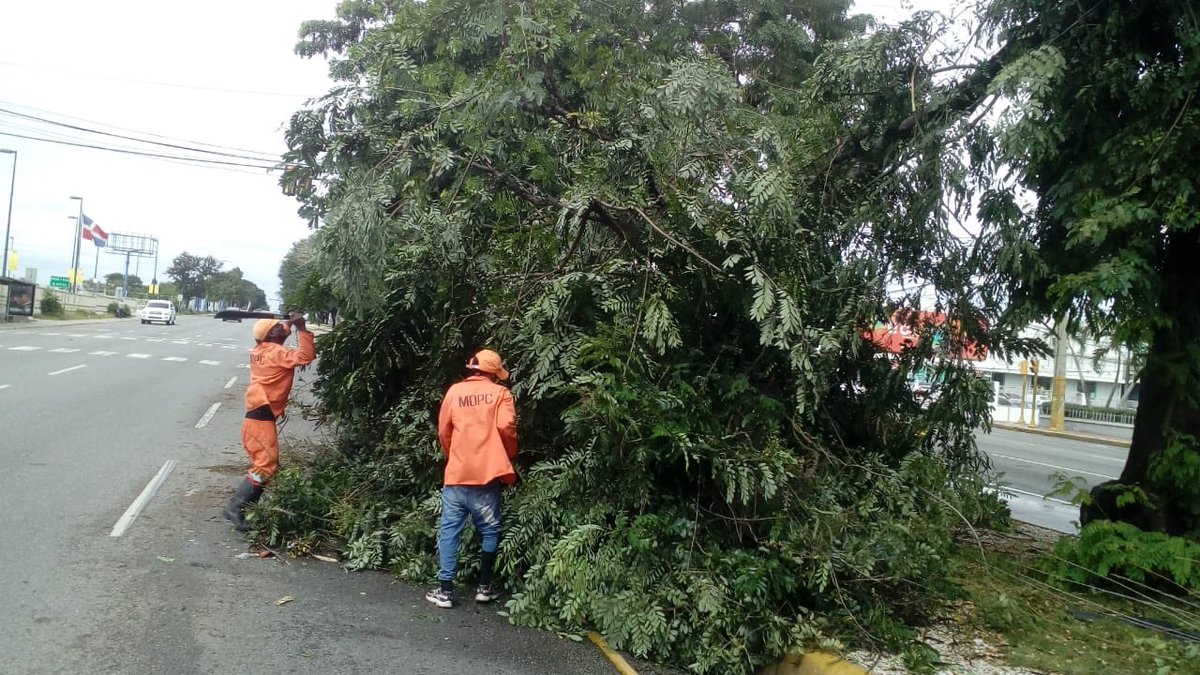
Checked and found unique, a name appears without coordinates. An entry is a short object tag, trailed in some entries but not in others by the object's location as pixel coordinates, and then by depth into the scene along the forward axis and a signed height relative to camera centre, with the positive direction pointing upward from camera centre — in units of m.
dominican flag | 71.96 +6.13
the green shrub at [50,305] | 52.34 -0.16
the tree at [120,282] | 136.65 +4.34
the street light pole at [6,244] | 48.16 +2.94
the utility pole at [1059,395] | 29.40 -0.24
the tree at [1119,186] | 5.74 +1.38
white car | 57.66 -0.08
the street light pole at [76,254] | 66.50 +3.80
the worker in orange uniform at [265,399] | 7.27 -0.65
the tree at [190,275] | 129.12 +5.69
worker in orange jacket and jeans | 5.87 -0.85
